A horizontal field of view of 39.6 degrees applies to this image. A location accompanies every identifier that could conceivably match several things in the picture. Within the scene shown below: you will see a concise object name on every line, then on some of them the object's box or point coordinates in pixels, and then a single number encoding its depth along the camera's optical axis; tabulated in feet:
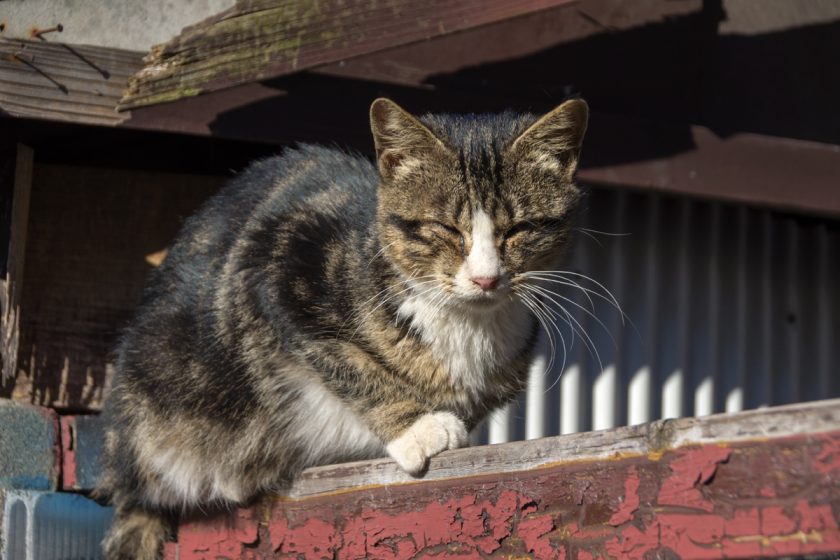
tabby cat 9.36
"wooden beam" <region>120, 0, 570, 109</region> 10.59
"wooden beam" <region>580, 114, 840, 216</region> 12.01
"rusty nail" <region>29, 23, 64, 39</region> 11.17
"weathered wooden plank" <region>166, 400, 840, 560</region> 5.97
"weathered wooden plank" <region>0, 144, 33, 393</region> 11.60
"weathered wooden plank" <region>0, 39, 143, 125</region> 10.93
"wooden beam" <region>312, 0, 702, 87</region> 12.23
